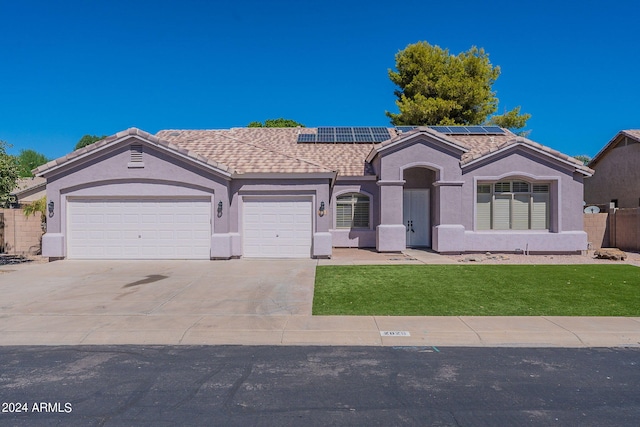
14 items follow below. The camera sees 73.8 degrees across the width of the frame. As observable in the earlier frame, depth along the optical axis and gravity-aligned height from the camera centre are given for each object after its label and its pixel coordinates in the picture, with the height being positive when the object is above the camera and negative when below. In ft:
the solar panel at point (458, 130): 73.10 +14.59
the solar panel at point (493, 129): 73.36 +14.85
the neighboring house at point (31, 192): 89.86 +3.90
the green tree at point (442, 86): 104.32 +32.13
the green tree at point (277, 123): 155.21 +32.71
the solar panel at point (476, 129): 73.24 +14.83
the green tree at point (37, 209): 56.70 +0.16
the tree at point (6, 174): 44.50 +3.80
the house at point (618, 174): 72.38 +7.52
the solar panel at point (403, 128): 78.38 +15.90
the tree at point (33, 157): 200.58 +25.91
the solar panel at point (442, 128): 73.37 +14.95
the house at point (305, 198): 48.85 +1.86
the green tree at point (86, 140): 212.48 +35.75
